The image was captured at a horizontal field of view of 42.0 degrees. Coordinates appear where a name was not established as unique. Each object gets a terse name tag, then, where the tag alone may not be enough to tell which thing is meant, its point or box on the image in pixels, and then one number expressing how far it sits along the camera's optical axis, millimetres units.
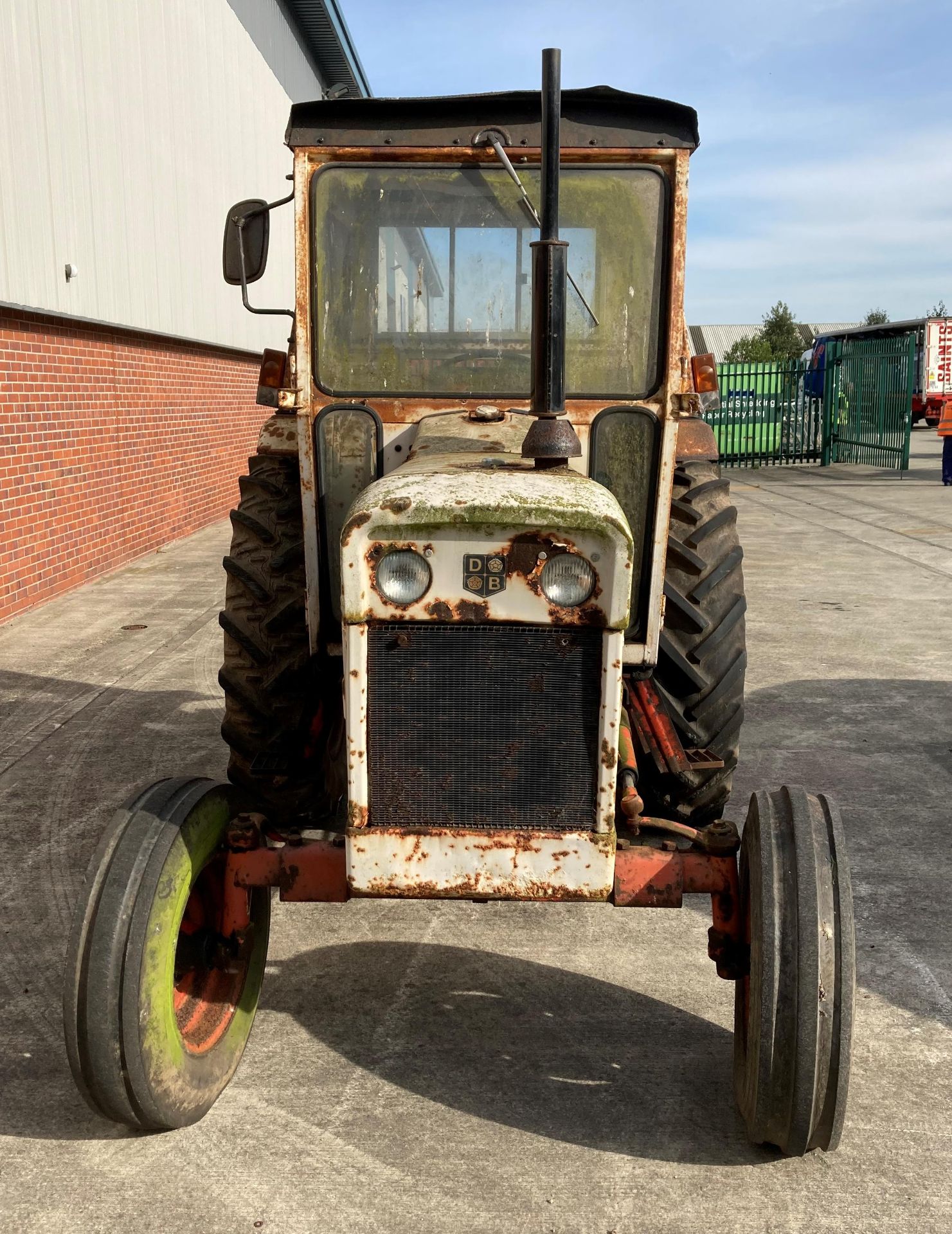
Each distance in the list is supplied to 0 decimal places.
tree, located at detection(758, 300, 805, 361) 56594
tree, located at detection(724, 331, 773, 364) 50969
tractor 2779
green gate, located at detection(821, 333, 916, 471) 20188
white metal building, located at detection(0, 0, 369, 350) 8672
